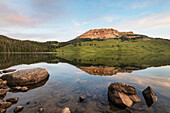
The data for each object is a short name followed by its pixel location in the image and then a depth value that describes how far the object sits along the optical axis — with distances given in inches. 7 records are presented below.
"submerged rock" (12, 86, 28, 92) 510.7
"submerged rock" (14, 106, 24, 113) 323.8
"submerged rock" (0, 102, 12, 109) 342.1
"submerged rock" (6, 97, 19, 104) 386.0
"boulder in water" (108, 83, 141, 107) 378.0
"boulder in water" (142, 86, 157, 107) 396.5
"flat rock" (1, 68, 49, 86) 605.3
